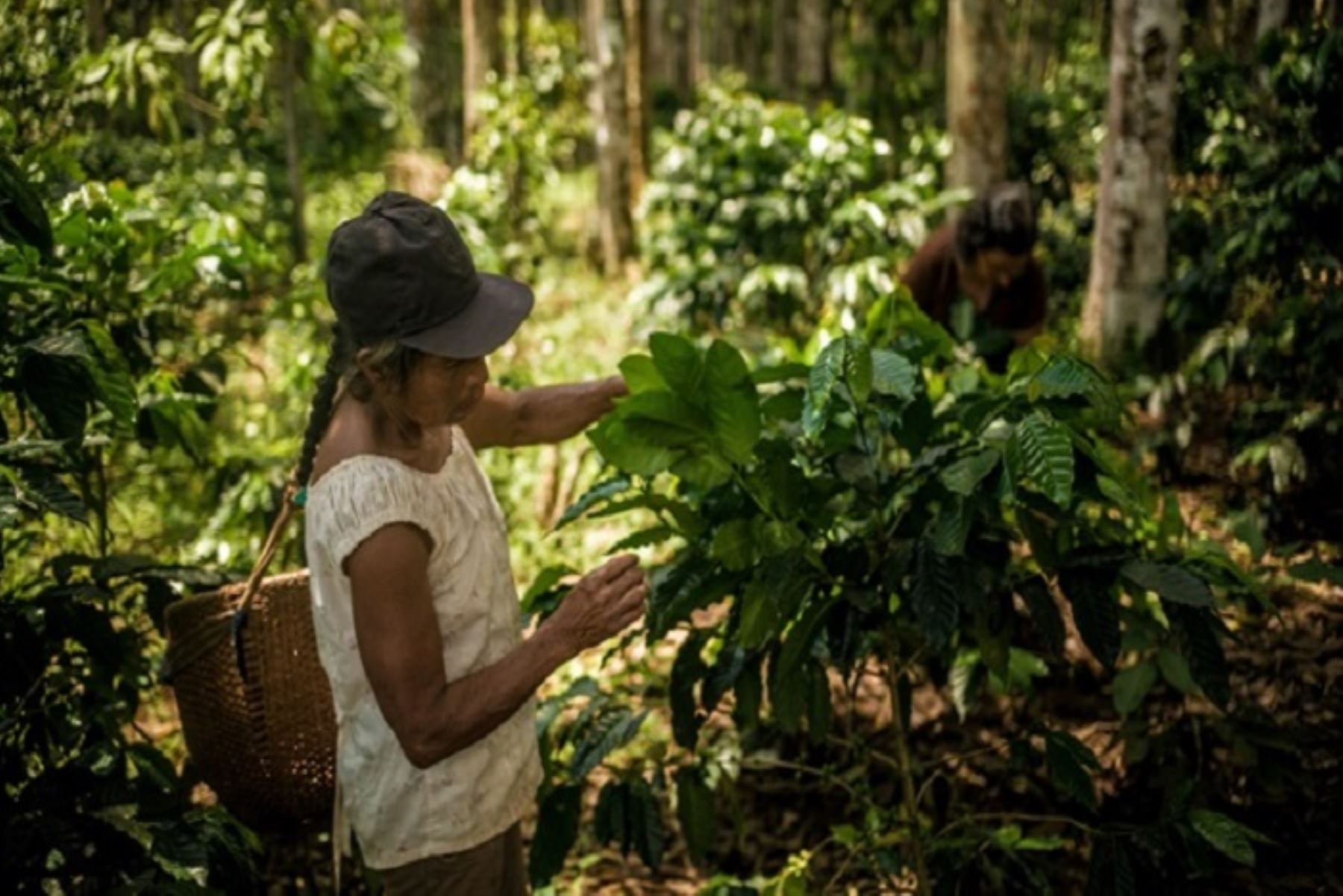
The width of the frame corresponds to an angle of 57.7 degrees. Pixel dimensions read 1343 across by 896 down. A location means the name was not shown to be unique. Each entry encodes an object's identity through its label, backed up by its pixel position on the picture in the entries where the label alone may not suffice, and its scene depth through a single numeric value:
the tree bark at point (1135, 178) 5.30
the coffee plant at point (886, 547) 2.10
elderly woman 1.91
